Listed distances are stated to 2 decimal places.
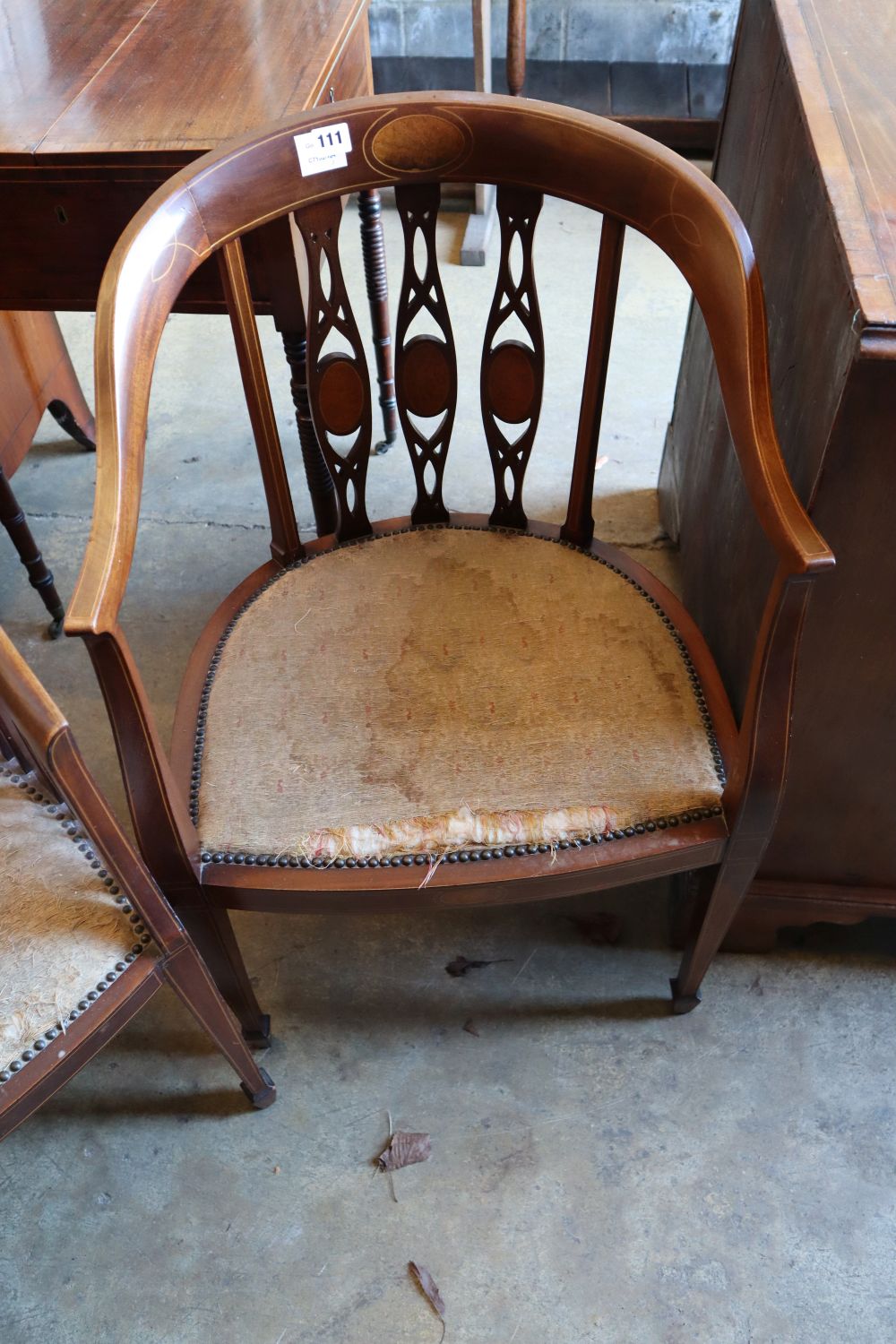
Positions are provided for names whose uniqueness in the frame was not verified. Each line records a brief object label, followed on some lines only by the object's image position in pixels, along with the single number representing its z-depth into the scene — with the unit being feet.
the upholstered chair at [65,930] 2.79
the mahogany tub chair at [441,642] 3.10
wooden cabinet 2.98
